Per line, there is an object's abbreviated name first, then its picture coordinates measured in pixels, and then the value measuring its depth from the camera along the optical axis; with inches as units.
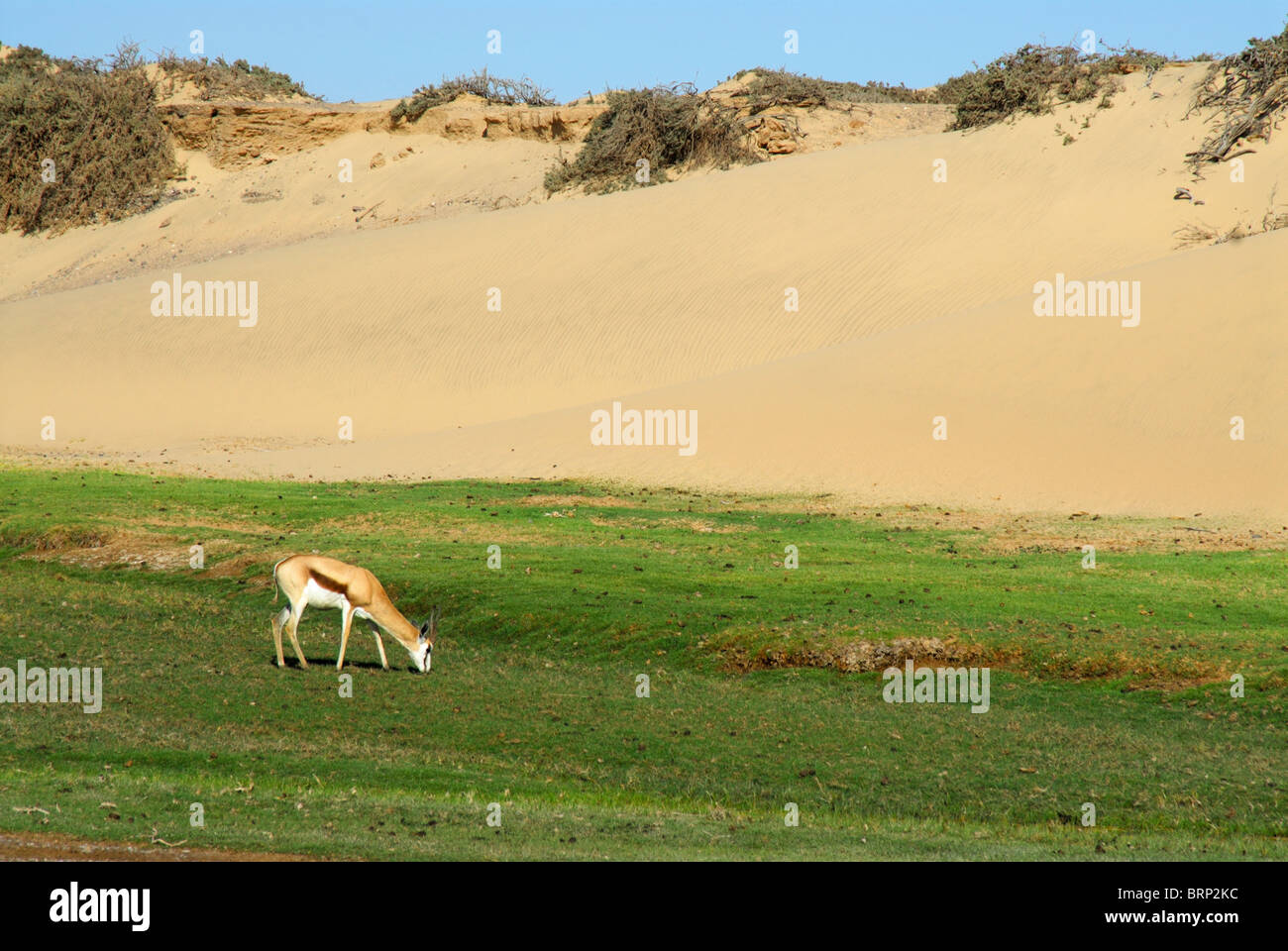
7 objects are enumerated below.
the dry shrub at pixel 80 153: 2869.1
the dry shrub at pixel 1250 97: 2004.2
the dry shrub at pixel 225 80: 3107.8
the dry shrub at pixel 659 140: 2576.3
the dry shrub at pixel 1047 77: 2287.2
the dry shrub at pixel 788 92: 2711.6
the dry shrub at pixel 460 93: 2923.2
